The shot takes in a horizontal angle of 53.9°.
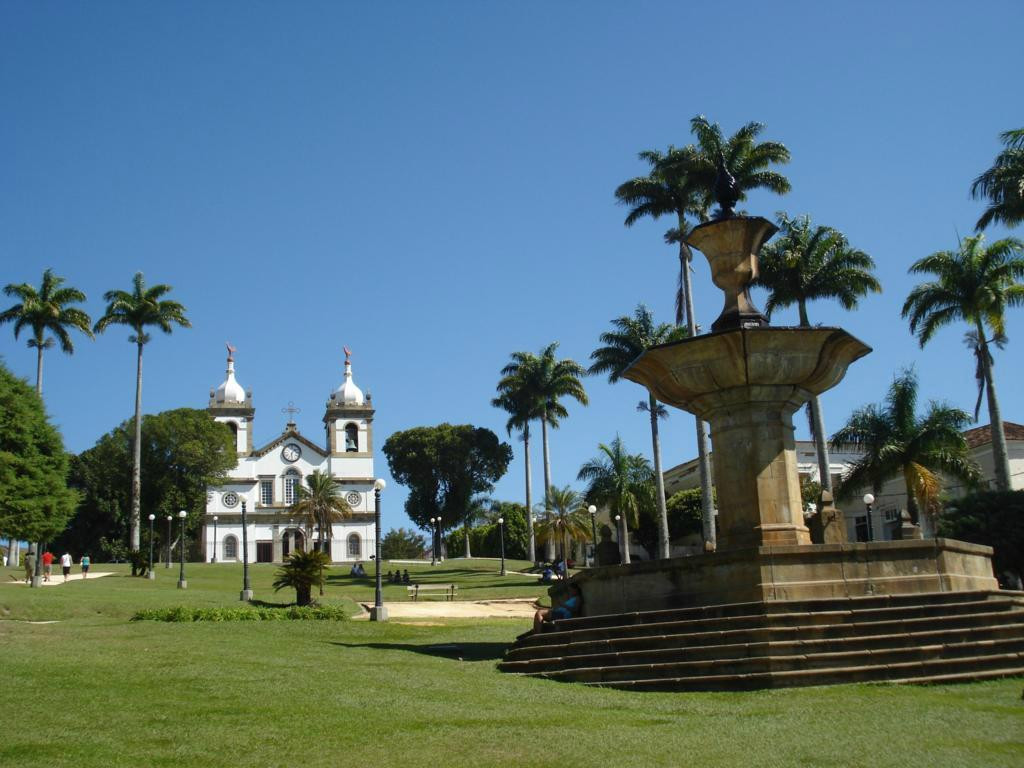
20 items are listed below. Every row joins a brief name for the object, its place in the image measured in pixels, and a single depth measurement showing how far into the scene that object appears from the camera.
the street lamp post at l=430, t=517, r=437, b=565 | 76.59
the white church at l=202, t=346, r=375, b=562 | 82.19
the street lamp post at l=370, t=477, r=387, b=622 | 24.88
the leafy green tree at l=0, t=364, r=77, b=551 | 34.81
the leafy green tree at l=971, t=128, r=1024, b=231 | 29.38
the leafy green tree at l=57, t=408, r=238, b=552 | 68.19
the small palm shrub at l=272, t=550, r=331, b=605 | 26.17
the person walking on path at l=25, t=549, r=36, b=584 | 37.59
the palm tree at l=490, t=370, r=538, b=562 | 61.75
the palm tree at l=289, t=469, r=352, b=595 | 73.75
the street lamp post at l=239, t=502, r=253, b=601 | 30.62
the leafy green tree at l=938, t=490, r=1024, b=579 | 27.19
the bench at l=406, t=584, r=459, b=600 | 36.34
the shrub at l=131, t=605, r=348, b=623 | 22.58
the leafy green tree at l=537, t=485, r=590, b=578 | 59.78
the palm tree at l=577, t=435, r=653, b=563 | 50.38
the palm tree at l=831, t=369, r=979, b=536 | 33.03
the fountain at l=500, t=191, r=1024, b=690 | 10.77
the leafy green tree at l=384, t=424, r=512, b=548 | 81.81
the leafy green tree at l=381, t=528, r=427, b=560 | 104.25
